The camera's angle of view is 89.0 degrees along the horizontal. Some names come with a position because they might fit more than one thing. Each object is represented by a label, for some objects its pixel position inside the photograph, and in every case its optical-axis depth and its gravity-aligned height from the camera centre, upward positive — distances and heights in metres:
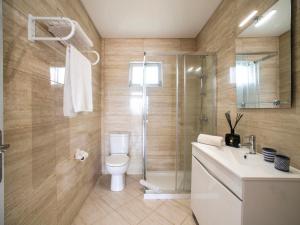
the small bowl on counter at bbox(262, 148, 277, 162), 1.07 -0.30
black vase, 1.49 -0.27
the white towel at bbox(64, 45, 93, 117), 1.22 +0.23
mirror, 1.05 +0.42
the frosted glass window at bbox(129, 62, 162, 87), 2.53 +0.66
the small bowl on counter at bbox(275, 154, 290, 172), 0.90 -0.31
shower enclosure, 2.22 +0.10
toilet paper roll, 1.66 -0.48
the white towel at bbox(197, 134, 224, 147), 1.45 -0.28
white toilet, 2.13 -0.71
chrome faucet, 1.28 -0.27
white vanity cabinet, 0.82 -0.46
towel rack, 0.99 +0.65
